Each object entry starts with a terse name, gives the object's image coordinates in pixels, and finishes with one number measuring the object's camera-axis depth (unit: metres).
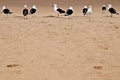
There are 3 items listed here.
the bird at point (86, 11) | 19.94
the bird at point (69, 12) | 18.94
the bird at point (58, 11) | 19.14
